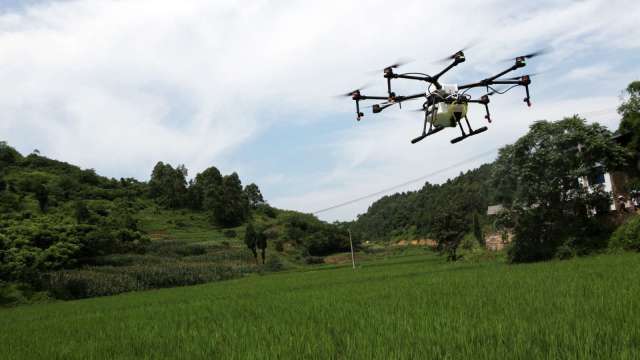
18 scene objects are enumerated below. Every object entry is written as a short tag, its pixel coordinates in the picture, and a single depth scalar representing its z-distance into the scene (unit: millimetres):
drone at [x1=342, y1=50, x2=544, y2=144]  10422
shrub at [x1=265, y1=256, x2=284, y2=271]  52947
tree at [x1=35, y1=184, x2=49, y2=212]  61606
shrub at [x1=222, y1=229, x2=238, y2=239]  69625
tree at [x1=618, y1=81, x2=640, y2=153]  28547
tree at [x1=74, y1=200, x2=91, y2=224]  54031
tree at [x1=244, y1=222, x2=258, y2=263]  55344
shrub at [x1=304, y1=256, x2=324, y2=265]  64125
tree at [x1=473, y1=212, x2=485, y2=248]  60031
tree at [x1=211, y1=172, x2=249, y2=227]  79062
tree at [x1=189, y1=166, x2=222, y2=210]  81312
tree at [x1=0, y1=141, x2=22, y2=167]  84088
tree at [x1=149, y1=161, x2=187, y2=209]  84125
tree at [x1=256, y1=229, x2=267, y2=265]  56094
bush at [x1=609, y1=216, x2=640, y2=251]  25141
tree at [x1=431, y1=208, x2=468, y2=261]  42375
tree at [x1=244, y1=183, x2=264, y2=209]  102125
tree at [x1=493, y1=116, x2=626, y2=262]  27688
